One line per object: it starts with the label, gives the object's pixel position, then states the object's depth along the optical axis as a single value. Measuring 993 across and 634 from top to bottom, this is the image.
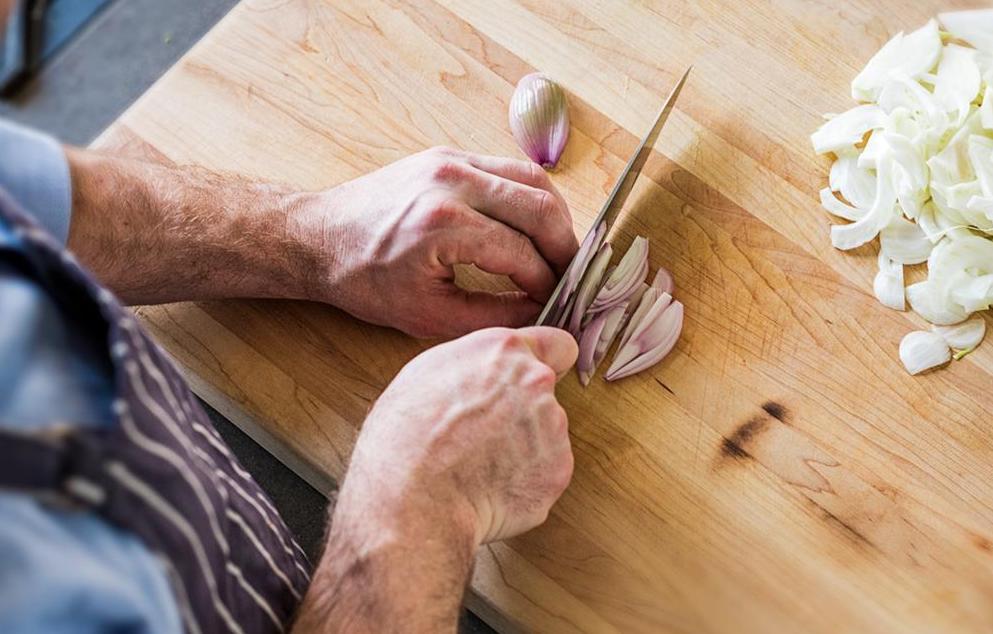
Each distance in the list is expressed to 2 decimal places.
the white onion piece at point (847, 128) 0.92
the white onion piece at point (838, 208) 0.90
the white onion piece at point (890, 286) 0.88
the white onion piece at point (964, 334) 0.86
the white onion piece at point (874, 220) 0.89
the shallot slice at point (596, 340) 0.86
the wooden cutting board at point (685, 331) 0.81
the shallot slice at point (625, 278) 0.87
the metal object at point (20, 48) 1.62
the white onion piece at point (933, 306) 0.86
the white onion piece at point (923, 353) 0.85
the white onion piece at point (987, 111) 0.87
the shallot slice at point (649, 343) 0.86
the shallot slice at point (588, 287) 0.85
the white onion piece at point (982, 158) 0.86
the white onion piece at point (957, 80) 0.89
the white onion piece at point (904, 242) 0.89
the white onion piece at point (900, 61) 0.92
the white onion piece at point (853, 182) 0.90
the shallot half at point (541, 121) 0.92
